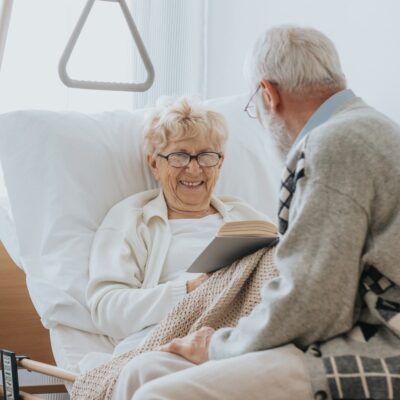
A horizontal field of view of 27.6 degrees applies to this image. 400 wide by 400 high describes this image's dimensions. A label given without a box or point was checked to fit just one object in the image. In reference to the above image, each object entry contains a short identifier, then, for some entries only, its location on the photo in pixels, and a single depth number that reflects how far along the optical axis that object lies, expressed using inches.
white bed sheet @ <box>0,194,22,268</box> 99.6
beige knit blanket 70.6
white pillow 91.6
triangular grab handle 94.3
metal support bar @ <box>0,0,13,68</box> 77.7
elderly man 52.0
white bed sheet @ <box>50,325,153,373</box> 81.4
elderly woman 84.2
